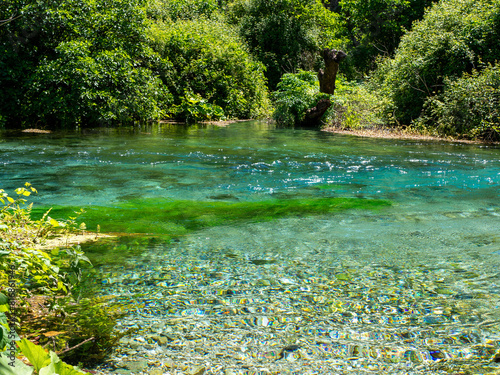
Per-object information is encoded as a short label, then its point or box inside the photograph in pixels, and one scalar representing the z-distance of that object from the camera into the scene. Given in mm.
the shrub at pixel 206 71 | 21297
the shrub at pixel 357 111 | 17122
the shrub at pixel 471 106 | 13906
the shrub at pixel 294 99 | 18562
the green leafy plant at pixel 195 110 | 20719
